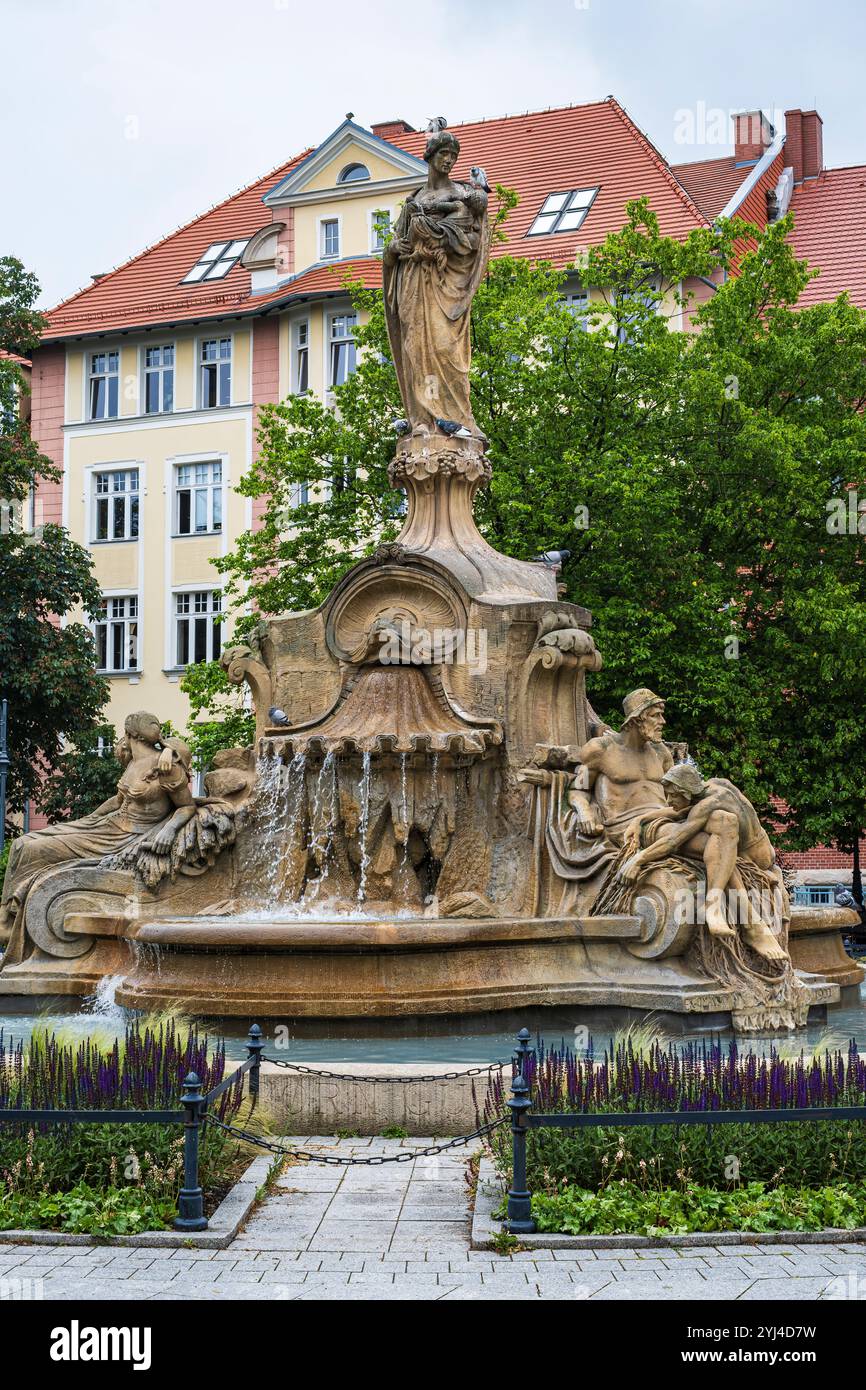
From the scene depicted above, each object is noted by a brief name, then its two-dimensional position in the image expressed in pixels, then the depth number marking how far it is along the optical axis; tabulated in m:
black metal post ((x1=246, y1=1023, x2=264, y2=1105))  8.75
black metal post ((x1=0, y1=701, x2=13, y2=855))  27.12
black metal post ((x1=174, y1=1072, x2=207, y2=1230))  6.89
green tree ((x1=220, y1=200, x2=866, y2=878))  25.11
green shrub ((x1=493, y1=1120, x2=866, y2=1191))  7.24
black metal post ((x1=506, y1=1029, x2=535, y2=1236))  6.83
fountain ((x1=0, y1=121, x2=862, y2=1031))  11.84
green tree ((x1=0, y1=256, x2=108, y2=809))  32.88
